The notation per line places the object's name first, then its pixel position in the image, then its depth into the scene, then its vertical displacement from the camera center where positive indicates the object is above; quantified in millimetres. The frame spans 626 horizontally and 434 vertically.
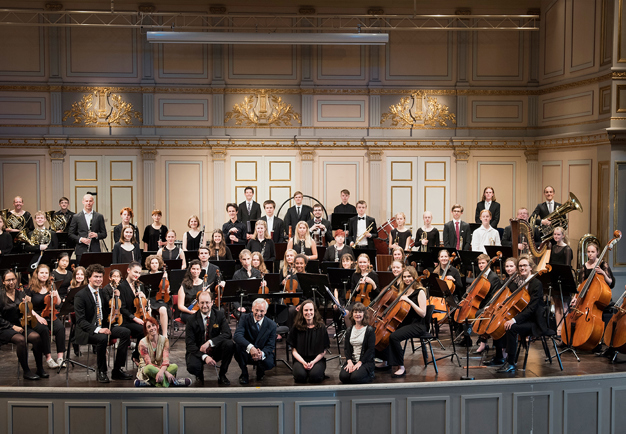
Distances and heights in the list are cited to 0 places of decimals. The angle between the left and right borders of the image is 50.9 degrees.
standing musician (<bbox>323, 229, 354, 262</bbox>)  8062 -751
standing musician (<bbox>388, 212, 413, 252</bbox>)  8836 -640
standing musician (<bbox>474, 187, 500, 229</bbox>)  9797 -250
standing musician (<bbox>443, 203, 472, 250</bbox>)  9055 -631
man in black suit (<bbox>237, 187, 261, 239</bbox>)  10195 -349
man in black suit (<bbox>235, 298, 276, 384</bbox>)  6039 -1414
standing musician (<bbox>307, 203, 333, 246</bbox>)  9289 -542
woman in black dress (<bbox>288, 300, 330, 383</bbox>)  5977 -1437
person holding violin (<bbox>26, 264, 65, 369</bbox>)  6508 -1144
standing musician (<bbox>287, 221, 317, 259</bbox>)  8359 -693
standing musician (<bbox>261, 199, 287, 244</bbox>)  9367 -517
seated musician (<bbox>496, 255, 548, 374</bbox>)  6301 -1282
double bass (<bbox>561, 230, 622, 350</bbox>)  6711 -1281
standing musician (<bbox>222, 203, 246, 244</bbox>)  9242 -570
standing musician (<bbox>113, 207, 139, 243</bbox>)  8430 -382
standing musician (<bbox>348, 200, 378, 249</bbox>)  9305 -519
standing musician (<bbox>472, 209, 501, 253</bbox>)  8714 -613
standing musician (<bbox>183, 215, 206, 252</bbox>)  8617 -668
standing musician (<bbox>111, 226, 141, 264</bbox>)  7915 -747
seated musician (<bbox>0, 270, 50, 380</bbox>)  6098 -1326
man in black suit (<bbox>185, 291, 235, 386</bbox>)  6047 -1412
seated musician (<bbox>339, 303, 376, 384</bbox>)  5871 -1463
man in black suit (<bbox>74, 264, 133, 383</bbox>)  6098 -1291
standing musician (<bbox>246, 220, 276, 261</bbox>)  8398 -704
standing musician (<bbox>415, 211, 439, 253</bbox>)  8922 -645
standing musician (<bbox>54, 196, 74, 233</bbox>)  9672 -355
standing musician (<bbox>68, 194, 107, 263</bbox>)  8914 -559
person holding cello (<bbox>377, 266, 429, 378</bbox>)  6336 -1343
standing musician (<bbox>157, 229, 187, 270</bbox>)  8148 -770
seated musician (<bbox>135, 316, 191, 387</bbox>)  5758 -1548
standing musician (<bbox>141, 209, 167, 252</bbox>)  9125 -662
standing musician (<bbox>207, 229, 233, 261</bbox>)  8312 -766
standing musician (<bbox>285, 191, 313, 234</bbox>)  10000 -388
